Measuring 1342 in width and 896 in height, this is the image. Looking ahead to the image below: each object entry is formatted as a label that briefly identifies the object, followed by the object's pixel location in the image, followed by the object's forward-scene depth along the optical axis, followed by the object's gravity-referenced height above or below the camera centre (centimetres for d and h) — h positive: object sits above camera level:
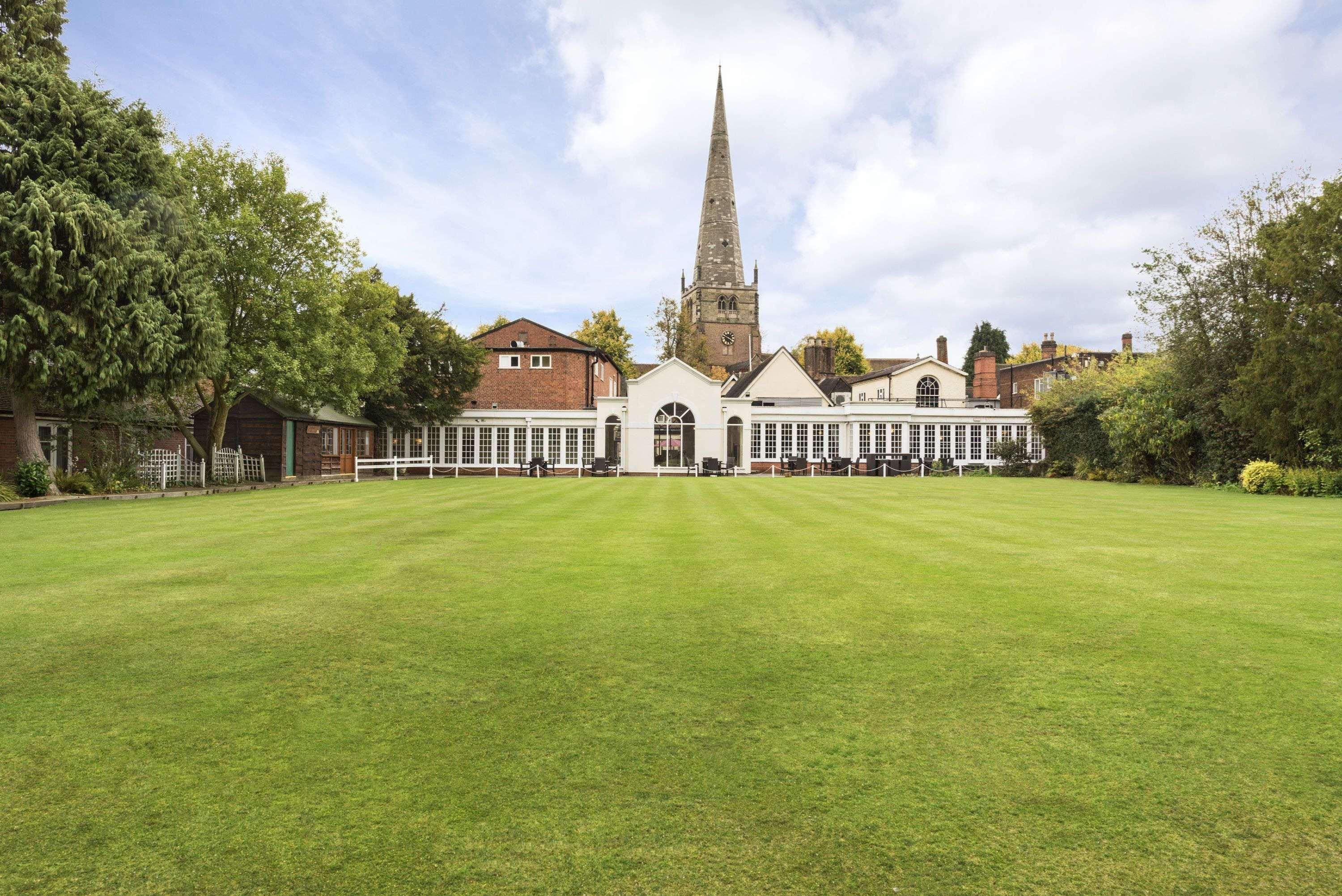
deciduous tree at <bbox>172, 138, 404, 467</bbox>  2286 +547
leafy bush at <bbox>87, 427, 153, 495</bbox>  1970 +12
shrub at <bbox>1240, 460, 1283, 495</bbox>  2106 -88
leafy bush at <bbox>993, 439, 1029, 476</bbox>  3575 -32
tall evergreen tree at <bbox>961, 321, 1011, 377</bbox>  8938 +1257
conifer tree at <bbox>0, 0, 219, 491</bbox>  1603 +460
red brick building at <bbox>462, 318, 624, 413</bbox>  4381 +445
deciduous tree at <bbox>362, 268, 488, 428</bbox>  3503 +390
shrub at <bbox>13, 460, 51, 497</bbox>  1756 -34
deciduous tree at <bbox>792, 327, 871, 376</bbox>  8038 +1065
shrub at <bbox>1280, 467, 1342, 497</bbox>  1970 -96
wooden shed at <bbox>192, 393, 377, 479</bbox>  2983 +99
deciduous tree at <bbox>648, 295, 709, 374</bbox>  6300 +1010
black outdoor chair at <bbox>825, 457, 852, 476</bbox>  3594 -62
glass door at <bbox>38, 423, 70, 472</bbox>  2150 +59
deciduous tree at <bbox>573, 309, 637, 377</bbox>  6669 +1059
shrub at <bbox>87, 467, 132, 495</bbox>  1942 -46
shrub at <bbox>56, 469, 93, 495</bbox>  1883 -49
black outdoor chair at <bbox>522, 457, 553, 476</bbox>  3425 -47
